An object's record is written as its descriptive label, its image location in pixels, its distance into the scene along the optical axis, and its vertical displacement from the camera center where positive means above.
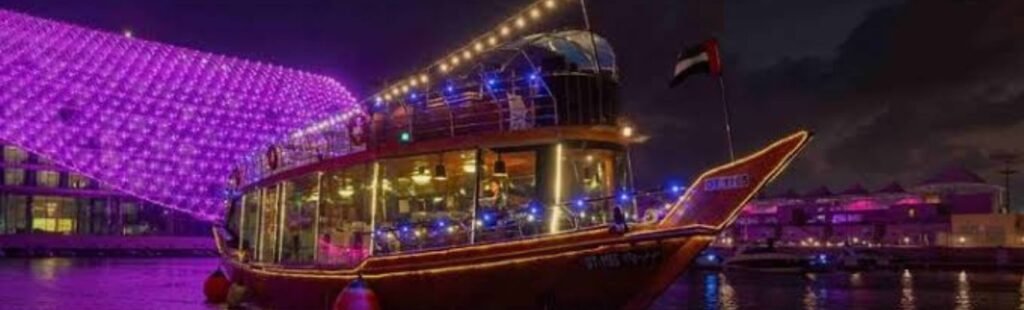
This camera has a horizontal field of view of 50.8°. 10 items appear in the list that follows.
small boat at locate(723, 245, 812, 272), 66.00 -2.36
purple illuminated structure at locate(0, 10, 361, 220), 79.44 +9.61
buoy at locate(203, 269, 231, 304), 32.72 -1.87
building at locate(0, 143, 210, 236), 107.12 +2.26
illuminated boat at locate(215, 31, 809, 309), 17.34 +0.52
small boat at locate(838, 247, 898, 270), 70.88 -2.48
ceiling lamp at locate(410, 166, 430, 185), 21.10 +0.99
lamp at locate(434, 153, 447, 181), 19.53 +0.98
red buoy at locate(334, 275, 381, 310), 19.97 -1.32
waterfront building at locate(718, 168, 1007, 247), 94.31 +0.72
